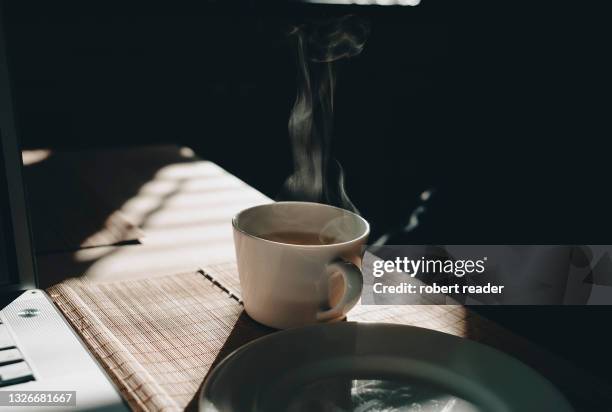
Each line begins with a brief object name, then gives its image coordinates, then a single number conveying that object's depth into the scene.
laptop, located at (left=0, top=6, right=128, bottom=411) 0.34
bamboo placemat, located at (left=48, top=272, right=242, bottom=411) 0.38
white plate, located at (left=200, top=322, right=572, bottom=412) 0.34
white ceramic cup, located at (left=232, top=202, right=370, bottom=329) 0.42
